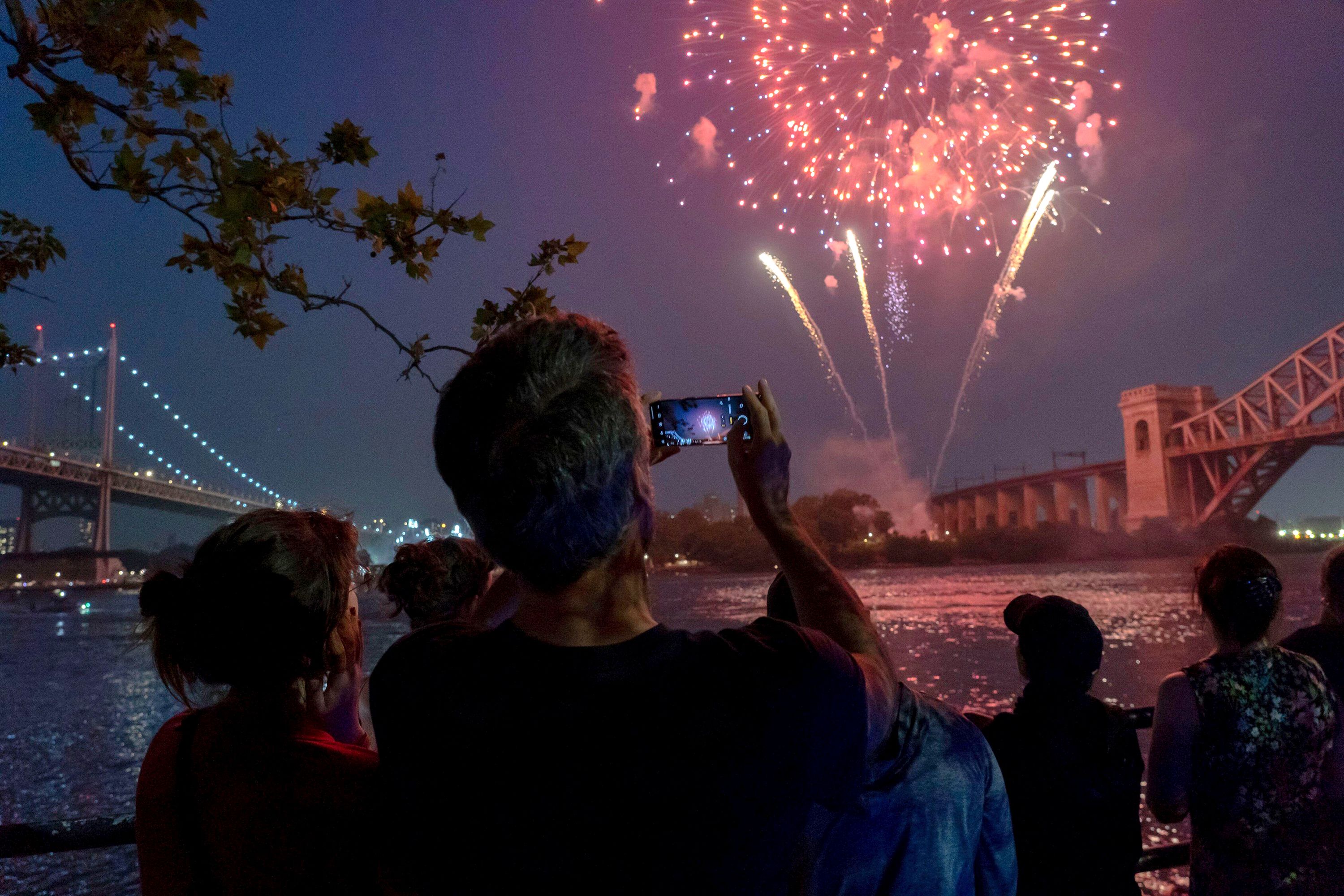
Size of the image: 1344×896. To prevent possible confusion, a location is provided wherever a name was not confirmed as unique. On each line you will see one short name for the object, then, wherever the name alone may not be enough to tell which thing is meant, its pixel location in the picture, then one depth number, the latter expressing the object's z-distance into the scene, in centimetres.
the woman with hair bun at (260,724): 139
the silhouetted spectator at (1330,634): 262
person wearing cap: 194
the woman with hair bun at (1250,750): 222
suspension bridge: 5272
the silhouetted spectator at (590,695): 101
